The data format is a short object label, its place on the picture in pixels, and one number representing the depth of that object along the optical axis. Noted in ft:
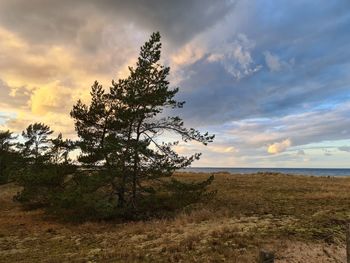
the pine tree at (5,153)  180.45
